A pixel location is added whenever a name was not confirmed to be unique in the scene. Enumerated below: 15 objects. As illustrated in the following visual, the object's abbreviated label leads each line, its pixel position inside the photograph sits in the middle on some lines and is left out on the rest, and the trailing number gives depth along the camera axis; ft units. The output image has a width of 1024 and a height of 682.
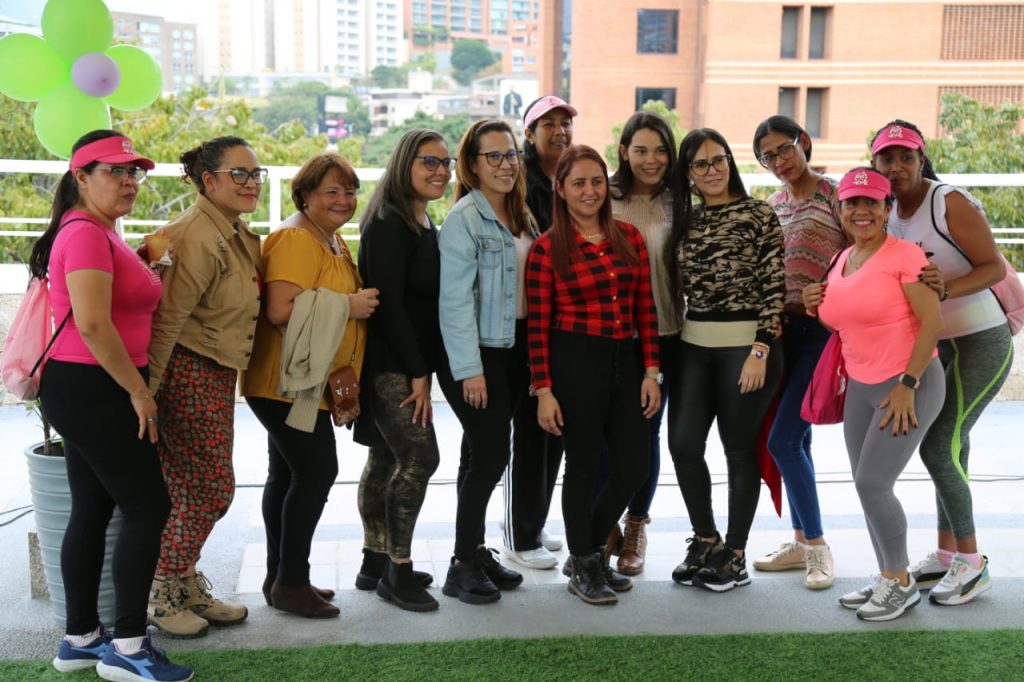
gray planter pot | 9.75
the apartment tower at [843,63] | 151.23
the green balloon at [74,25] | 12.51
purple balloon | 12.63
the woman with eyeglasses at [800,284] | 10.93
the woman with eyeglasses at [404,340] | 9.95
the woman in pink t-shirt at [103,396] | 8.23
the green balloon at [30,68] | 12.59
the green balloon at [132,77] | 12.88
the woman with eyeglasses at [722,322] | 10.45
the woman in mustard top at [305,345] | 9.61
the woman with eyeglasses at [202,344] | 9.12
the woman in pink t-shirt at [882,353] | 9.75
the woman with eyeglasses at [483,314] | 10.08
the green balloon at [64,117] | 12.40
